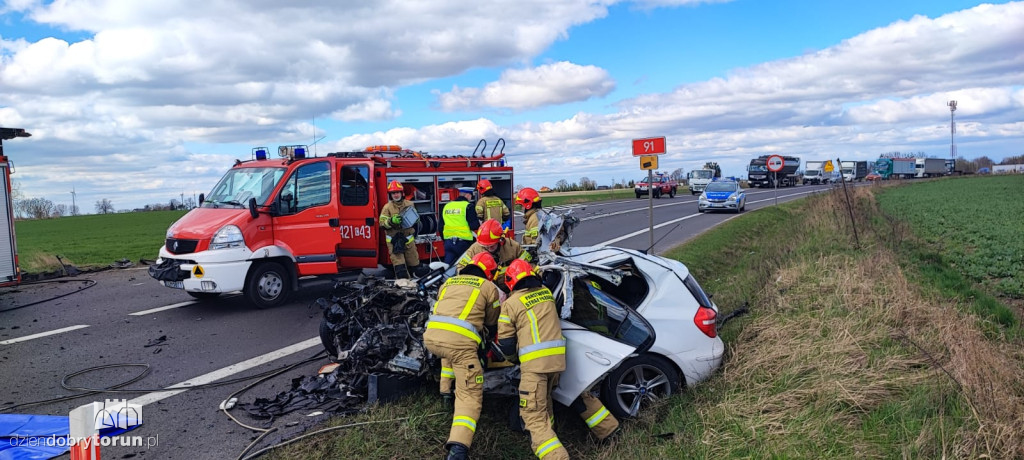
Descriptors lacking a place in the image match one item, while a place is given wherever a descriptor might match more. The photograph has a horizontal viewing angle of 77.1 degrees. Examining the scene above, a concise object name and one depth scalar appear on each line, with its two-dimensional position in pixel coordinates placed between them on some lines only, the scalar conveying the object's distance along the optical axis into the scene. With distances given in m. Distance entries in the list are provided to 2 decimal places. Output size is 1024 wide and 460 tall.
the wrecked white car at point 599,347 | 5.20
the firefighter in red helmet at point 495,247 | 5.65
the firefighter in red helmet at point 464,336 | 4.56
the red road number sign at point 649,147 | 11.44
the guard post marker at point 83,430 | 3.12
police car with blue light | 27.16
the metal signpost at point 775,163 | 24.43
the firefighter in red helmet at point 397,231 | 9.46
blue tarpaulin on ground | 4.43
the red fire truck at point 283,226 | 8.64
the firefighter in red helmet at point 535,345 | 4.55
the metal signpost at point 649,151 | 11.46
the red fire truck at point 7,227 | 9.84
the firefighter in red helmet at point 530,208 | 8.25
